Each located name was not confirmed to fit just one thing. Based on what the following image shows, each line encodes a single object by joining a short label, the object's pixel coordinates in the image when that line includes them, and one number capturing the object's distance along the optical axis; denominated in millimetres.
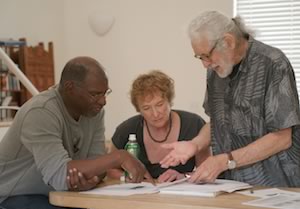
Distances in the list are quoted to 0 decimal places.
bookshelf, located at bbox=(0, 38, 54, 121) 4651
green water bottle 2831
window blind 4476
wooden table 2188
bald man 2371
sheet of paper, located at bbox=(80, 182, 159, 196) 2387
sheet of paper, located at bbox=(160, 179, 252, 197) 2302
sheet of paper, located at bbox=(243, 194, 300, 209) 2140
